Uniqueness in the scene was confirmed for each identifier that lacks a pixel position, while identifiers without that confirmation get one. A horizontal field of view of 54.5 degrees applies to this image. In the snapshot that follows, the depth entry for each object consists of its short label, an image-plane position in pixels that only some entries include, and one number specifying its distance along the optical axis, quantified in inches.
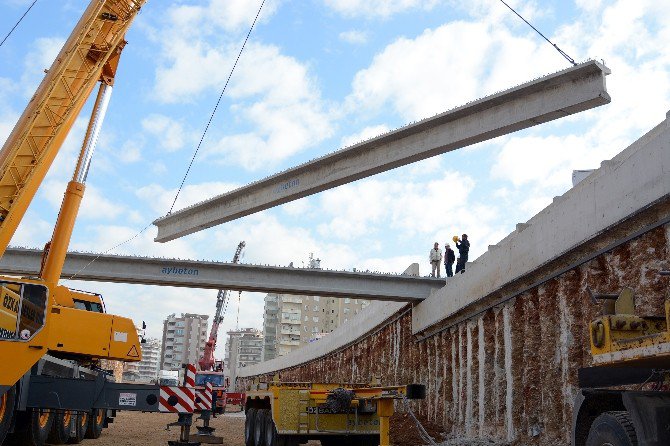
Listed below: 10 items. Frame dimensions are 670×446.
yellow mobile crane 409.7
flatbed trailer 548.4
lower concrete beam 1083.9
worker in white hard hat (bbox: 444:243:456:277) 1035.3
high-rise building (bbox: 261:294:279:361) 6432.1
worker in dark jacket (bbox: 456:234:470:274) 964.0
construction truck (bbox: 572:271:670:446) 205.0
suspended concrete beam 750.5
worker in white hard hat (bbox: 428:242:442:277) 1077.1
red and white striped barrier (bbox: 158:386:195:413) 455.8
